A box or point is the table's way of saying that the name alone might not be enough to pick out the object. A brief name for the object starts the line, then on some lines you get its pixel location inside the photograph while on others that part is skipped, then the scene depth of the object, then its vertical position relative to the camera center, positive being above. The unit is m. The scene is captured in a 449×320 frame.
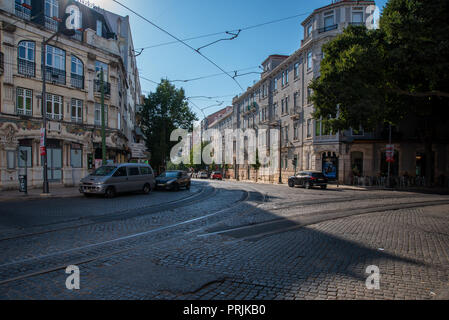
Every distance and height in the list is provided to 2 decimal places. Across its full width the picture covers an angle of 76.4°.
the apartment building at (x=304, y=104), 30.33 +7.91
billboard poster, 31.64 -0.90
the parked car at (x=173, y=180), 20.48 -1.54
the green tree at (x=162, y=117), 38.94 +6.00
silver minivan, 15.02 -1.15
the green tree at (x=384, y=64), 11.66 +4.44
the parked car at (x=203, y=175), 62.97 -3.43
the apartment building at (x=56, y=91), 18.33 +5.23
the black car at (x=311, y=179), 24.67 -1.82
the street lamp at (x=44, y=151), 15.36 +0.49
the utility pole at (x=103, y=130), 18.48 +1.99
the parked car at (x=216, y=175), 54.22 -2.99
